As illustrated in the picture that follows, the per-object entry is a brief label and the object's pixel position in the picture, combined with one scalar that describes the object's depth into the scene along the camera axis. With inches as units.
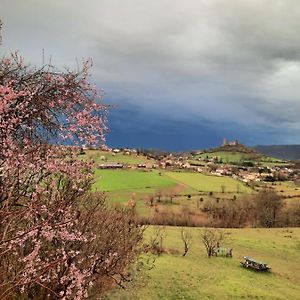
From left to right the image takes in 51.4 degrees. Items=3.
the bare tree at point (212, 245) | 1385.8
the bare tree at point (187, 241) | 1377.5
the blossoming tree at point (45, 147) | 258.6
